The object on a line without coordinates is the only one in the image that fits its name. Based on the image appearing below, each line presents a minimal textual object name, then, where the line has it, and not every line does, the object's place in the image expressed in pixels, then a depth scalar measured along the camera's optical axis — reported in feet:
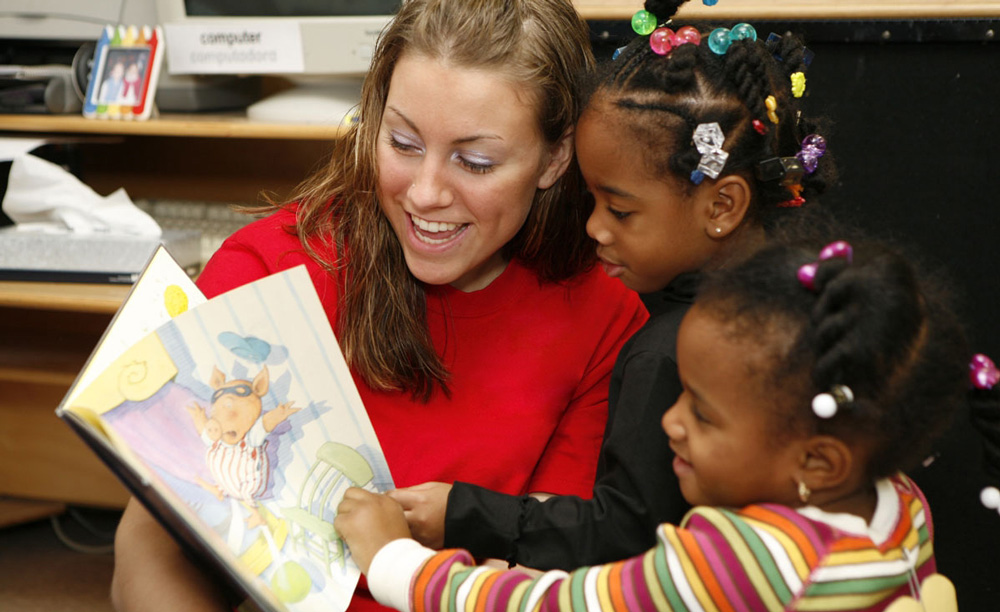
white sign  5.90
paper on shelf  5.94
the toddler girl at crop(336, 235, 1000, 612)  2.49
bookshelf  6.97
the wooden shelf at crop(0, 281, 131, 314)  5.27
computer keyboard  6.33
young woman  3.50
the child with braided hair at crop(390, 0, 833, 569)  3.15
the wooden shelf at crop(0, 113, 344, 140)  5.71
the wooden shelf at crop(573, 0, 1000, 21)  4.58
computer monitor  5.86
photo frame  6.06
